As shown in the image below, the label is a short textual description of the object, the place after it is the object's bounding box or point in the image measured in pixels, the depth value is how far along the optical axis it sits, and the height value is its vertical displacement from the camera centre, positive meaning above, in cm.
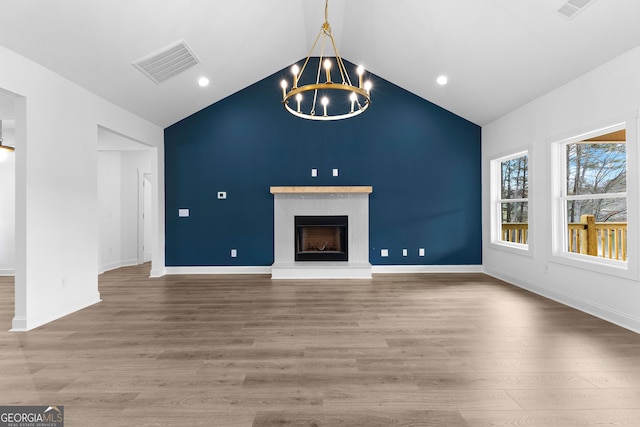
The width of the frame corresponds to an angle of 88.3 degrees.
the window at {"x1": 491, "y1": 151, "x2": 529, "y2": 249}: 510 +22
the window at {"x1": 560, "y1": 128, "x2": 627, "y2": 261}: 386 +18
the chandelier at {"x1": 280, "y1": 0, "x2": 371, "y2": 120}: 600 +211
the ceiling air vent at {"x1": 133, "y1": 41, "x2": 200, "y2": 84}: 392 +193
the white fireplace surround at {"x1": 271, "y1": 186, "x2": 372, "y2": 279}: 594 +2
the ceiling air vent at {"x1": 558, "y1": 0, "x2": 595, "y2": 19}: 287 +184
